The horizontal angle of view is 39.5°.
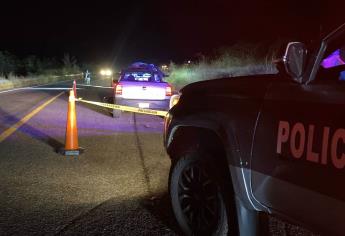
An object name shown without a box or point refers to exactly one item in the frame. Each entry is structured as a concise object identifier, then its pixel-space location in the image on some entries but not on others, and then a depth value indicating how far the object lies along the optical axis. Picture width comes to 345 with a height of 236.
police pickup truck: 2.85
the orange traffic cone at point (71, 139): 8.03
